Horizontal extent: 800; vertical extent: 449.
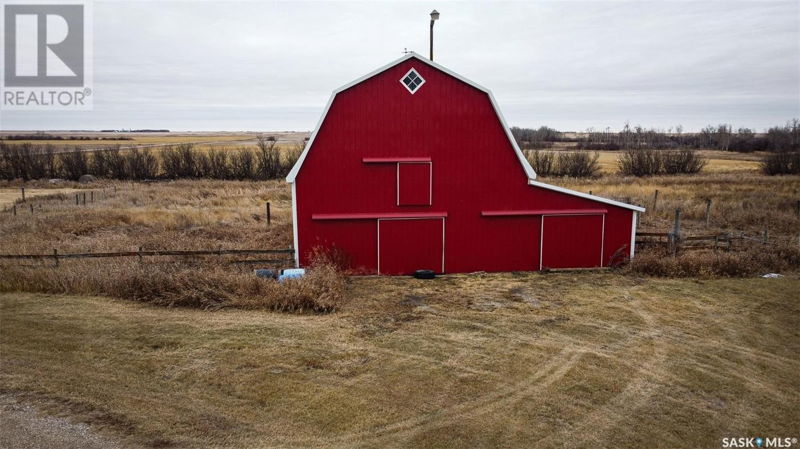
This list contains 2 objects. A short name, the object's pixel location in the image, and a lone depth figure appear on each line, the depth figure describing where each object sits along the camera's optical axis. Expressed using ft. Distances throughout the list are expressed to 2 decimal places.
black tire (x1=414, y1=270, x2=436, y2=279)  50.08
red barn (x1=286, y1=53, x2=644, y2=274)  49.42
